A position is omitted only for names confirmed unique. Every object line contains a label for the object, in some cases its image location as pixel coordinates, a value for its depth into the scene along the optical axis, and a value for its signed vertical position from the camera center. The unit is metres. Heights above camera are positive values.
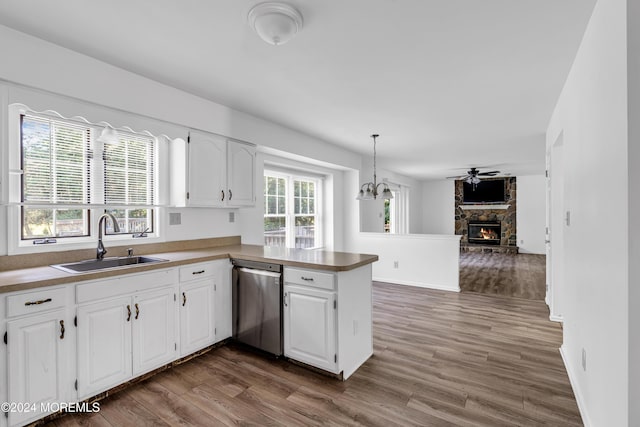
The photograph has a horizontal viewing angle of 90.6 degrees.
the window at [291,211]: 4.70 +0.06
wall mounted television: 9.76 +0.68
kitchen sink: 2.36 -0.38
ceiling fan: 7.48 +0.95
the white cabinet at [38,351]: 1.77 -0.80
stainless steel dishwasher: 2.71 -0.81
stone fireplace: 9.66 -0.30
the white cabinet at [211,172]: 3.04 +0.45
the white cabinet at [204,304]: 2.66 -0.79
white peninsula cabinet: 2.41 -0.83
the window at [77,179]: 2.31 +0.30
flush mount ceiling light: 1.72 +1.09
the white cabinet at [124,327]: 2.07 -0.80
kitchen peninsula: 1.84 -0.73
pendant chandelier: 4.51 +0.29
